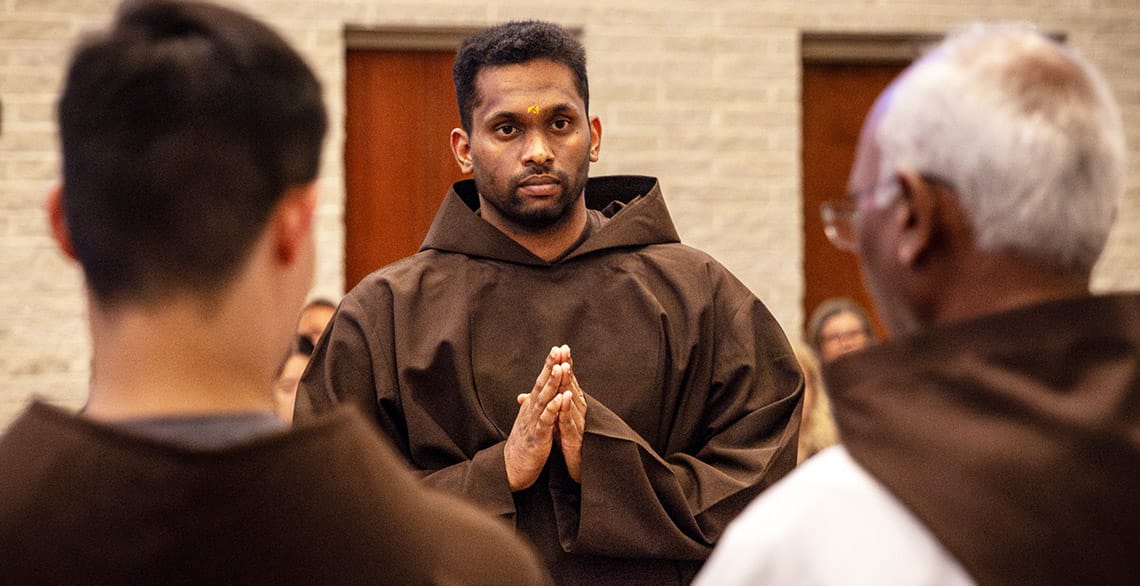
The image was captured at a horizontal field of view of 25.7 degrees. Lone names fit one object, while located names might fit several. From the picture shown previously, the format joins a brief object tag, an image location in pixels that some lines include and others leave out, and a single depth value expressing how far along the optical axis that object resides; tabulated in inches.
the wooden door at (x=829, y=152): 408.5
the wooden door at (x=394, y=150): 390.9
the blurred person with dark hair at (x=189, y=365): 80.1
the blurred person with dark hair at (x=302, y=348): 303.5
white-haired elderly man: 85.1
